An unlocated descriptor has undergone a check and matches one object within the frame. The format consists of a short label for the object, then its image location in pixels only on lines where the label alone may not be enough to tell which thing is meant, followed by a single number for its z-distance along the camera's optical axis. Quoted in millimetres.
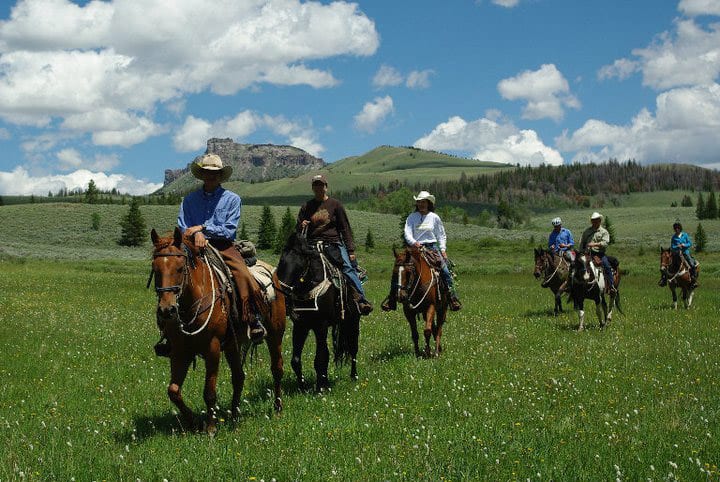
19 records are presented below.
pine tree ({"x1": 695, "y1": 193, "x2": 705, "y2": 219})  166625
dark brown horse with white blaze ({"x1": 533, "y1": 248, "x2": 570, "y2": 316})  23500
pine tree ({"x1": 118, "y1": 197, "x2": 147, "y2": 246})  103438
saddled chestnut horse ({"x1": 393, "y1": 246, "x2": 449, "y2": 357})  13641
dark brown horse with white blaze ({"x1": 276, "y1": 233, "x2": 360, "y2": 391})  10812
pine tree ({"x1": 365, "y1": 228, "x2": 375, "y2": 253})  100269
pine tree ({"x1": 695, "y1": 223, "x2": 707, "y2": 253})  92188
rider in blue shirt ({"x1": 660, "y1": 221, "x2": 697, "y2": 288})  24234
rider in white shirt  14414
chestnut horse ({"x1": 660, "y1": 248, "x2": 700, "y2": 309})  24141
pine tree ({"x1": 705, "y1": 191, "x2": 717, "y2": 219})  164125
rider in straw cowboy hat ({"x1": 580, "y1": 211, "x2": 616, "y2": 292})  19547
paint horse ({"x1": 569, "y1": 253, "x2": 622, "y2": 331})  19031
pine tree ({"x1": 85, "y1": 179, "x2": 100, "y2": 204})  153425
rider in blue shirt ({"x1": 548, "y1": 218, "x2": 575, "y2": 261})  23266
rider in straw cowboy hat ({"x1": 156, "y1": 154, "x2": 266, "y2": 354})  9039
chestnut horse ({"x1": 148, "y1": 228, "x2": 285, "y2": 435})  7543
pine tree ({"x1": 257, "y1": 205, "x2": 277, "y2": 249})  103188
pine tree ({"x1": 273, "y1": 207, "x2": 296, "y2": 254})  97188
